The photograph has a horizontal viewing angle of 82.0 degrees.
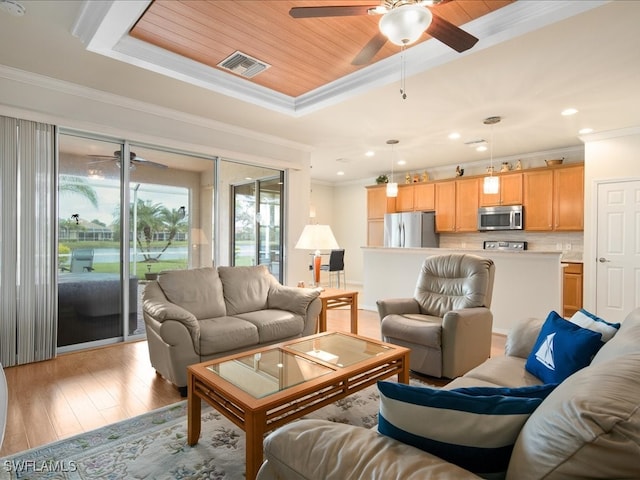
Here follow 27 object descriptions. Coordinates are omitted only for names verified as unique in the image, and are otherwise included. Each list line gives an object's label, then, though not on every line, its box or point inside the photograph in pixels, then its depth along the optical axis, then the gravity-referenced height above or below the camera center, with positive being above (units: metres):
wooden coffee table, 1.66 -0.74
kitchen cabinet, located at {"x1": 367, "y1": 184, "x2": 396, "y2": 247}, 7.72 +0.64
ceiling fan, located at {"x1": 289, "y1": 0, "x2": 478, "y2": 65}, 1.90 +1.20
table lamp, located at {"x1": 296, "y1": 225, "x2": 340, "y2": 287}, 4.02 +0.01
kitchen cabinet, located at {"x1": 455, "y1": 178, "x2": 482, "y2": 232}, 6.54 +0.66
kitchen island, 4.09 -0.48
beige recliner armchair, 2.87 -0.67
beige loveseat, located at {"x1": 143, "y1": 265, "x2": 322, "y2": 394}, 2.67 -0.65
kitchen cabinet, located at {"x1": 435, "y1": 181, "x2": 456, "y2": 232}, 6.83 +0.66
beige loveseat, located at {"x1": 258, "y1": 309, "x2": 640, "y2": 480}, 0.68 -0.43
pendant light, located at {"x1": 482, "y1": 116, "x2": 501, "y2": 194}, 4.44 +0.71
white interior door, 4.72 -0.12
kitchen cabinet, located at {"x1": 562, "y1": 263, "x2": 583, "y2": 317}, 5.26 -0.69
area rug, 1.78 -1.12
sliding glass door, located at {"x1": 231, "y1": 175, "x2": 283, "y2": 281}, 5.11 +0.25
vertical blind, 3.17 -0.02
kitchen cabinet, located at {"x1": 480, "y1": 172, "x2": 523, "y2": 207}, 6.06 +0.81
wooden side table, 3.86 -0.67
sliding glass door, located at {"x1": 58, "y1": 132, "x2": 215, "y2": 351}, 3.64 +0.12
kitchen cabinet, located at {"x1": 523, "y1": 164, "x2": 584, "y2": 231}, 5.46 +0.66
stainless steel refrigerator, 6.97 +0.20
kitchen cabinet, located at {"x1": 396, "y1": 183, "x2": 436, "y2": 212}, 7.15 +0.86
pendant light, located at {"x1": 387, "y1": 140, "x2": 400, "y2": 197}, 5.46 +0.78
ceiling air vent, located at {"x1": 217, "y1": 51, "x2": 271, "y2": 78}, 3.06 +1.53
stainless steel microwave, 6.05 +0.39
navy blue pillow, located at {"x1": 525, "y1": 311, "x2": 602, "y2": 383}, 1.61 -0.51
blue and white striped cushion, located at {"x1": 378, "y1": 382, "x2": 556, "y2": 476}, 0.87 -0.44
